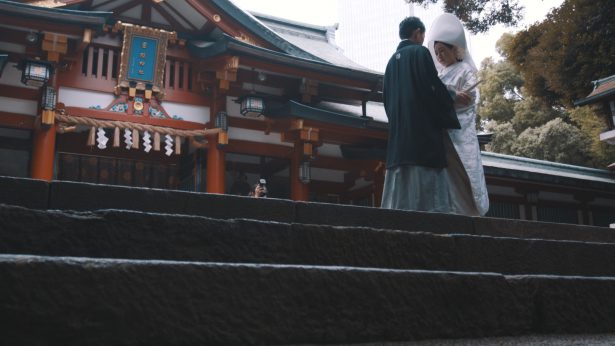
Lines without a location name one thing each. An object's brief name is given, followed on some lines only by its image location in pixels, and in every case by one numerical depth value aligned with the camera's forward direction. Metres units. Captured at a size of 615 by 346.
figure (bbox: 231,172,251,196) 11.93
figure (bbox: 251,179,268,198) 9.01
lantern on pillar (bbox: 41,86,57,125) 9.23
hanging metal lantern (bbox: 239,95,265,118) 10.61
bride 5.44
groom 5.28
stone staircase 2.13
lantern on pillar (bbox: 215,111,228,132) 10.63
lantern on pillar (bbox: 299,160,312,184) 11.30
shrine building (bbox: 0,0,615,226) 9.39
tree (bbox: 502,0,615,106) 13.89
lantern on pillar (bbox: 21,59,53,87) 8.98
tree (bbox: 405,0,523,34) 10.72
